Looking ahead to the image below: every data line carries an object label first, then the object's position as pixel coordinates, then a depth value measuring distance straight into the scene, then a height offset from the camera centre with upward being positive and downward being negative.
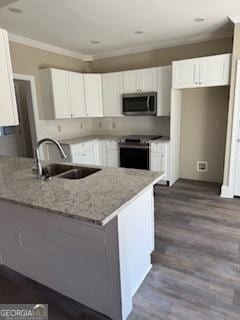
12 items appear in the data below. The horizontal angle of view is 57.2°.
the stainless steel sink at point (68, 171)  2.17 -0.57
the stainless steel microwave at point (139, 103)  4.20 +0.15
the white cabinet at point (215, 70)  3.39 +0.59
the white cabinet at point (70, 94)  4.05 +0.38
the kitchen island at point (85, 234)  1.36 -0.87
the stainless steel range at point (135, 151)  4.21 -0.76
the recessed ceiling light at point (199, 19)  3.09 +1.25
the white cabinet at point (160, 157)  4.06 -0.85
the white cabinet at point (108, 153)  4.60 -0.85
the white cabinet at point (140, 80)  4.19 +0.59
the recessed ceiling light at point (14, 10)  2.59 +1.23
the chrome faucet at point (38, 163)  1.85 -0.40
